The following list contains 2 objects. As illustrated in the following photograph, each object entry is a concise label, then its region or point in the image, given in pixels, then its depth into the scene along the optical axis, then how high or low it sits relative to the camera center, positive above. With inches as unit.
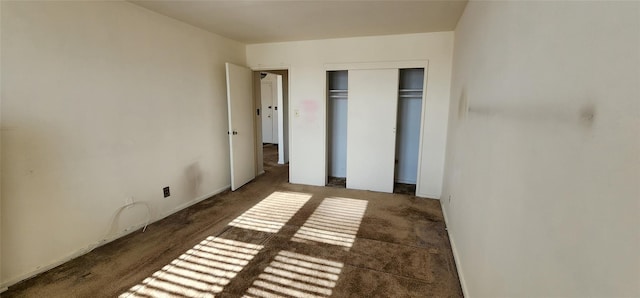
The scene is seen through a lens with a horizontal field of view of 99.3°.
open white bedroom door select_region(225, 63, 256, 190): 155.7 -7.4
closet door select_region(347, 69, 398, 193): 154.3 -8.9
